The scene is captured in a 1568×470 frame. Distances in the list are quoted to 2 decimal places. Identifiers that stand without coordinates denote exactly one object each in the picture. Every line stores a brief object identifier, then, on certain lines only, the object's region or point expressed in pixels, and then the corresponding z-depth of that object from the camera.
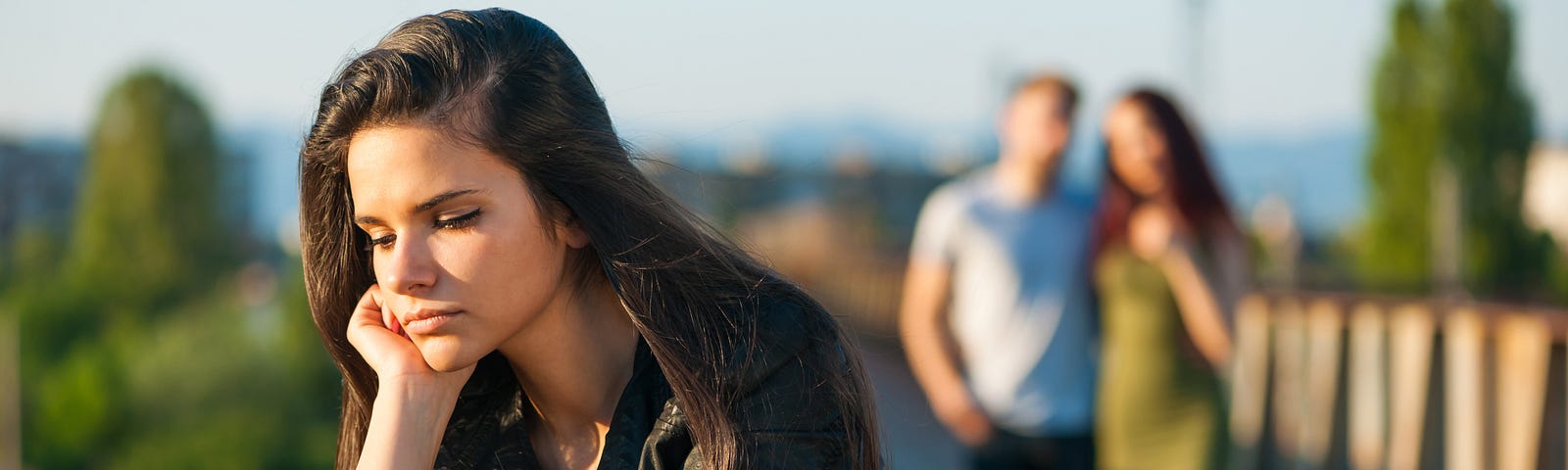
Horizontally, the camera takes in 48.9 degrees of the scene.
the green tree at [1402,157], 14.80
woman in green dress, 5.32
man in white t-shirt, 5.23
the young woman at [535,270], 2.11
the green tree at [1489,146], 14.43
